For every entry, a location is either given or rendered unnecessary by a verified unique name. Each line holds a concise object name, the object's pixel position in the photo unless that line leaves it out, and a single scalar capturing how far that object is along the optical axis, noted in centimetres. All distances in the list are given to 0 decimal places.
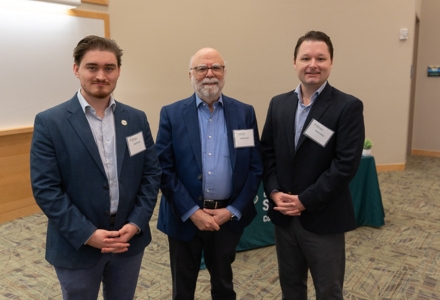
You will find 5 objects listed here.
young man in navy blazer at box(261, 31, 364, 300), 170
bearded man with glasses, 185
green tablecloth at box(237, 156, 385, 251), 353
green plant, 366
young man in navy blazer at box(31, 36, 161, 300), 138
